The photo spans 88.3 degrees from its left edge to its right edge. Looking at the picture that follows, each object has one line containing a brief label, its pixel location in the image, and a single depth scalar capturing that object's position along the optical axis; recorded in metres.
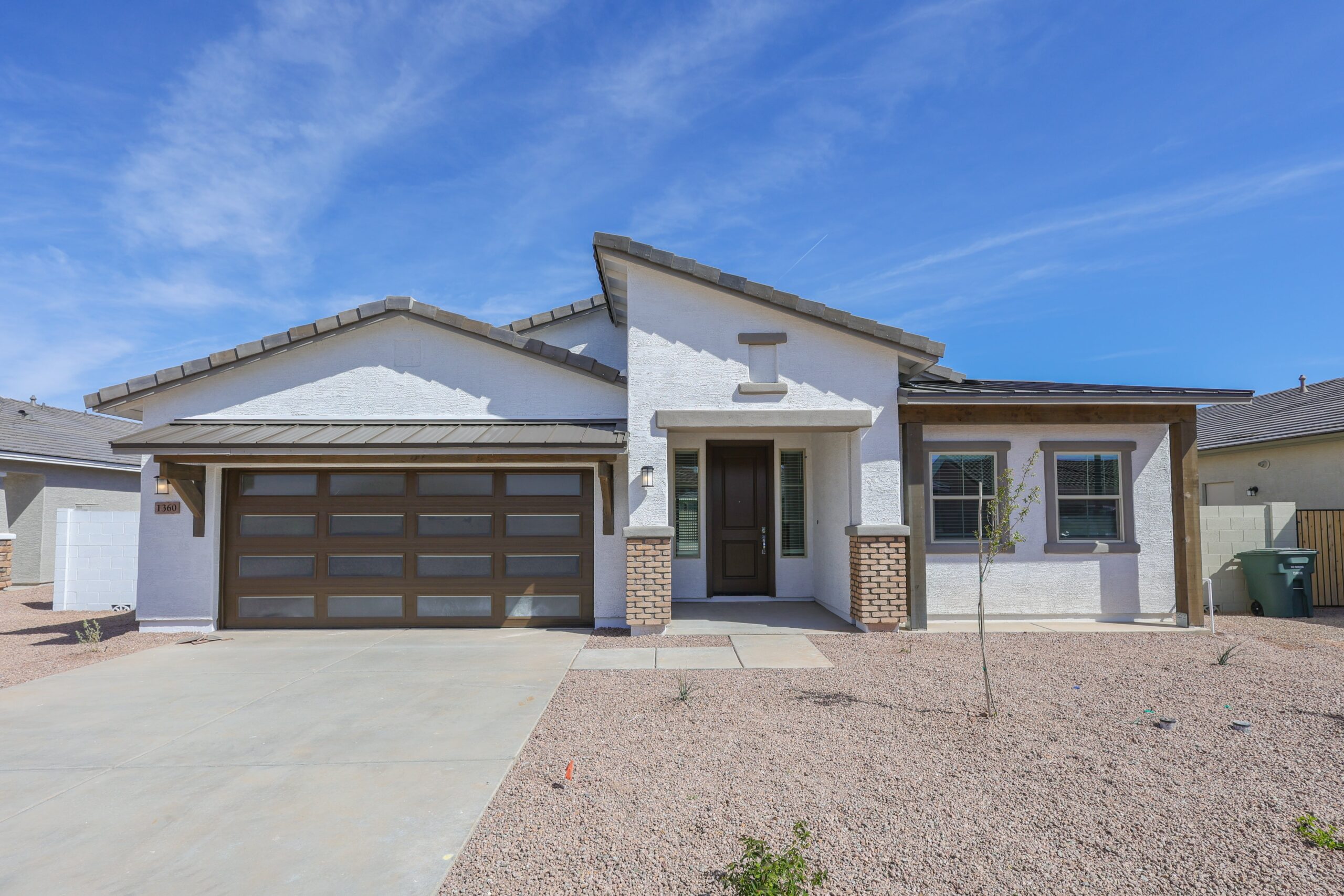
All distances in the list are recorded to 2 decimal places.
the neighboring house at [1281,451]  13.98
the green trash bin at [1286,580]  10.55
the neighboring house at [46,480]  15.27
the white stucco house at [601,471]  9.30
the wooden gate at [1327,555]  11.69
